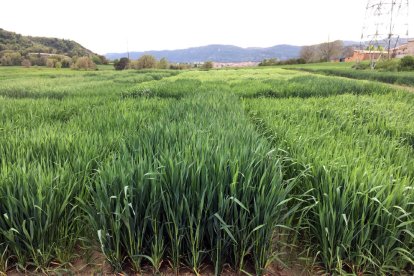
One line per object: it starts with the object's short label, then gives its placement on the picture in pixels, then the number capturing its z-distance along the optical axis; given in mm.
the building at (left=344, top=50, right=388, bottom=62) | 72800
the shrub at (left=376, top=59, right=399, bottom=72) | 31253
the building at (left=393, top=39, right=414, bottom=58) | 67750
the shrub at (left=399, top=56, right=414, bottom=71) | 29489
